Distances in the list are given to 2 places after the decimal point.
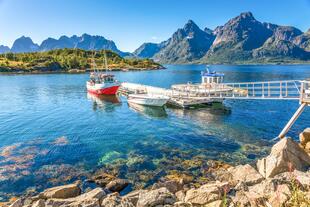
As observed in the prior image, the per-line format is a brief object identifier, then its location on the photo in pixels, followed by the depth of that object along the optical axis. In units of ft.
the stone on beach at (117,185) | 51.44
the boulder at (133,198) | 40.40
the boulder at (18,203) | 42.79
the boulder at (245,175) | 47.86
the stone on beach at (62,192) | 45.23
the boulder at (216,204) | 34.60
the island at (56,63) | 497.46
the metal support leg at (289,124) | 77.95
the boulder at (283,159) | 50.62
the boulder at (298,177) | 40.17
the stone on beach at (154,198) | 37.70
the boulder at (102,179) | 54.03
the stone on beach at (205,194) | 38.12
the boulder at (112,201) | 37.79
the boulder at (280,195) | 31.26
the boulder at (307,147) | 68.55
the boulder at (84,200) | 38.75
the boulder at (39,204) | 39.06
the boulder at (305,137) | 72.33
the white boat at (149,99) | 133.59
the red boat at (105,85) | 183.42
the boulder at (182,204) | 36.19
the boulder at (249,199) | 31.62
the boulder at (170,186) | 48.20
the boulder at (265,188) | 38.50
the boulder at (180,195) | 42.33
